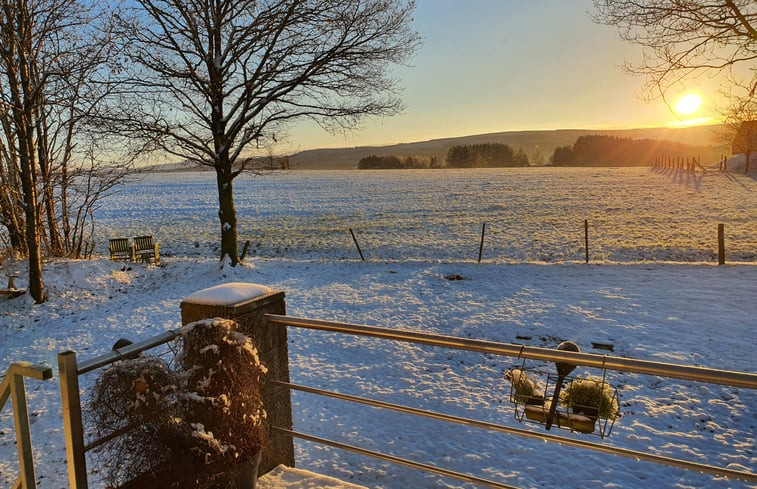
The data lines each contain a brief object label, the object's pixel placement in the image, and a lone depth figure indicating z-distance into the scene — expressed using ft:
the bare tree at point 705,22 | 35.14
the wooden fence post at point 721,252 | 46.21
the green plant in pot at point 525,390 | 11.79
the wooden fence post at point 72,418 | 7.16
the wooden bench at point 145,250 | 55.62
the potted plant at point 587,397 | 11.41
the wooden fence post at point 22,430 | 7.32
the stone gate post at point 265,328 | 10.34
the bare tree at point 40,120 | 35.29
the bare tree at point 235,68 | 47.52
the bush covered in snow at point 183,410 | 8.03
